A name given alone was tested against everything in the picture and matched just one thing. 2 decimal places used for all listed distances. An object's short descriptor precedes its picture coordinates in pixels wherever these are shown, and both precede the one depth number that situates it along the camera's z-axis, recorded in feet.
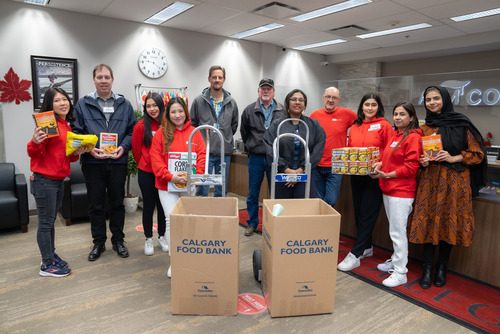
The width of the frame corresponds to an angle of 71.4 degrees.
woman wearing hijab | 8.19
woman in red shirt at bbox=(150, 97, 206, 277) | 8.61
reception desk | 8.91
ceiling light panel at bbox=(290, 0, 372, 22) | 14.38
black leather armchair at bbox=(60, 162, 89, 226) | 13.16
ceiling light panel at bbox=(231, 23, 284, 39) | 18.06
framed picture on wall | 14.82
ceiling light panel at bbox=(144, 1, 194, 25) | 14.90
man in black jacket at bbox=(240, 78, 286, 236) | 11.29
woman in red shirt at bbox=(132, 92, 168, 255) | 9.46
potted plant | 15.08
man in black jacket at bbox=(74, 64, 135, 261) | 9.23
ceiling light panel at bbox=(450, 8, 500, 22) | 14.88
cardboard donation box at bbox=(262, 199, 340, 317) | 6.81
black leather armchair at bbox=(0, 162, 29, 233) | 11.76
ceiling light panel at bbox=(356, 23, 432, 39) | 17.37
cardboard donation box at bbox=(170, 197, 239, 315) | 6.77
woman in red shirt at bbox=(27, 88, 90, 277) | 8.37
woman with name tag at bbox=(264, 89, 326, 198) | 9.59
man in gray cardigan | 11.39
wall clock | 17.48
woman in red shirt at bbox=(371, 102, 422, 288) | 8.38
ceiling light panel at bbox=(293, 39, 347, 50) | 21.10
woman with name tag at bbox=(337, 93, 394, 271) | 9.37
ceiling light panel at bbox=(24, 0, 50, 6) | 13.98
